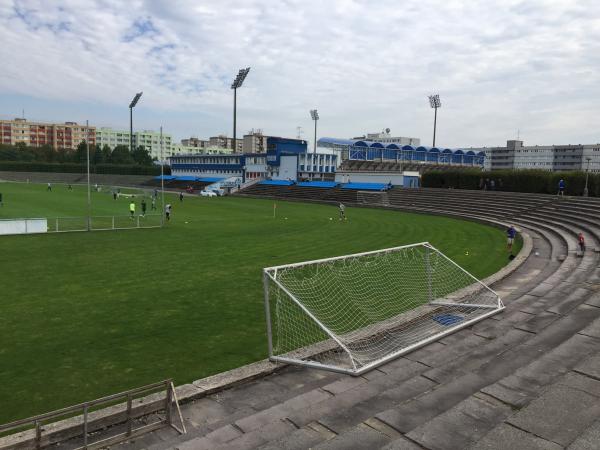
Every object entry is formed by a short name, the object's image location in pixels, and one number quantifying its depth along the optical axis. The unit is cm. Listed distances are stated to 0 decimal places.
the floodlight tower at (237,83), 8912
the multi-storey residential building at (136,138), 18679
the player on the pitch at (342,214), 3687
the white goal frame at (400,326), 861
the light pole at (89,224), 2762
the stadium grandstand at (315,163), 7356
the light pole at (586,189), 3803
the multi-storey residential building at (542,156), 14375
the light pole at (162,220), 3114
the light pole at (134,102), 10994
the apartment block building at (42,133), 16825
